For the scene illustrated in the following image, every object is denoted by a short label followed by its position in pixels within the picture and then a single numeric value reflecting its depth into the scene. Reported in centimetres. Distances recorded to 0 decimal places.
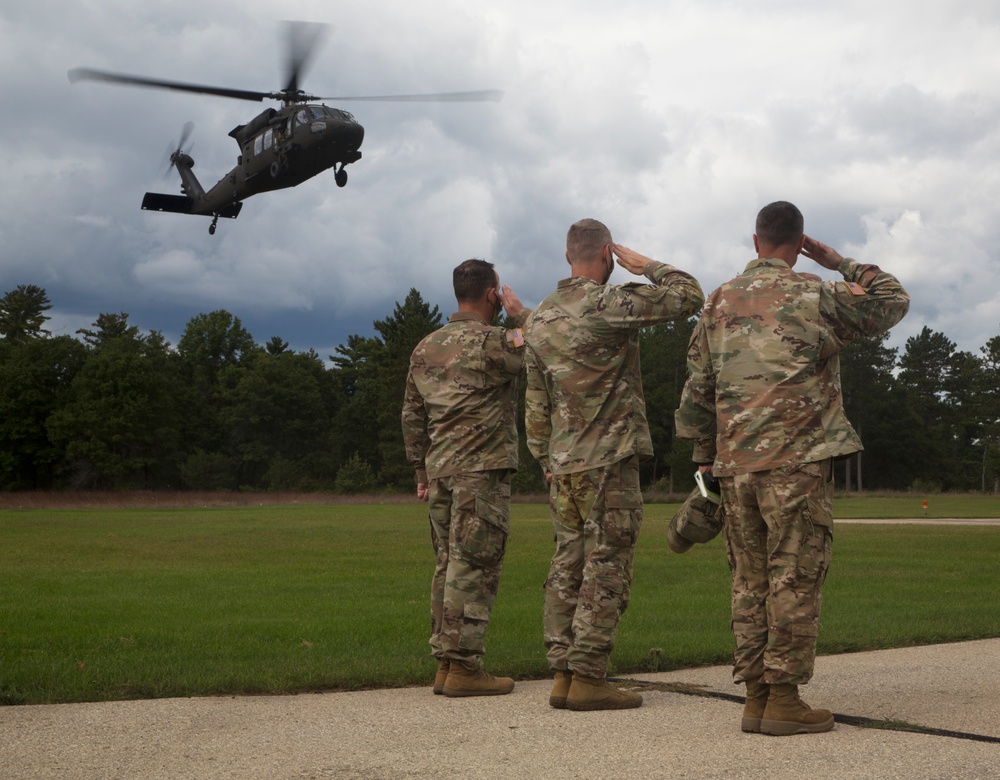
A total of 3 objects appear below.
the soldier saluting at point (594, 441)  541
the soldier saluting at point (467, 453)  601
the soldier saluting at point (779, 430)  482
